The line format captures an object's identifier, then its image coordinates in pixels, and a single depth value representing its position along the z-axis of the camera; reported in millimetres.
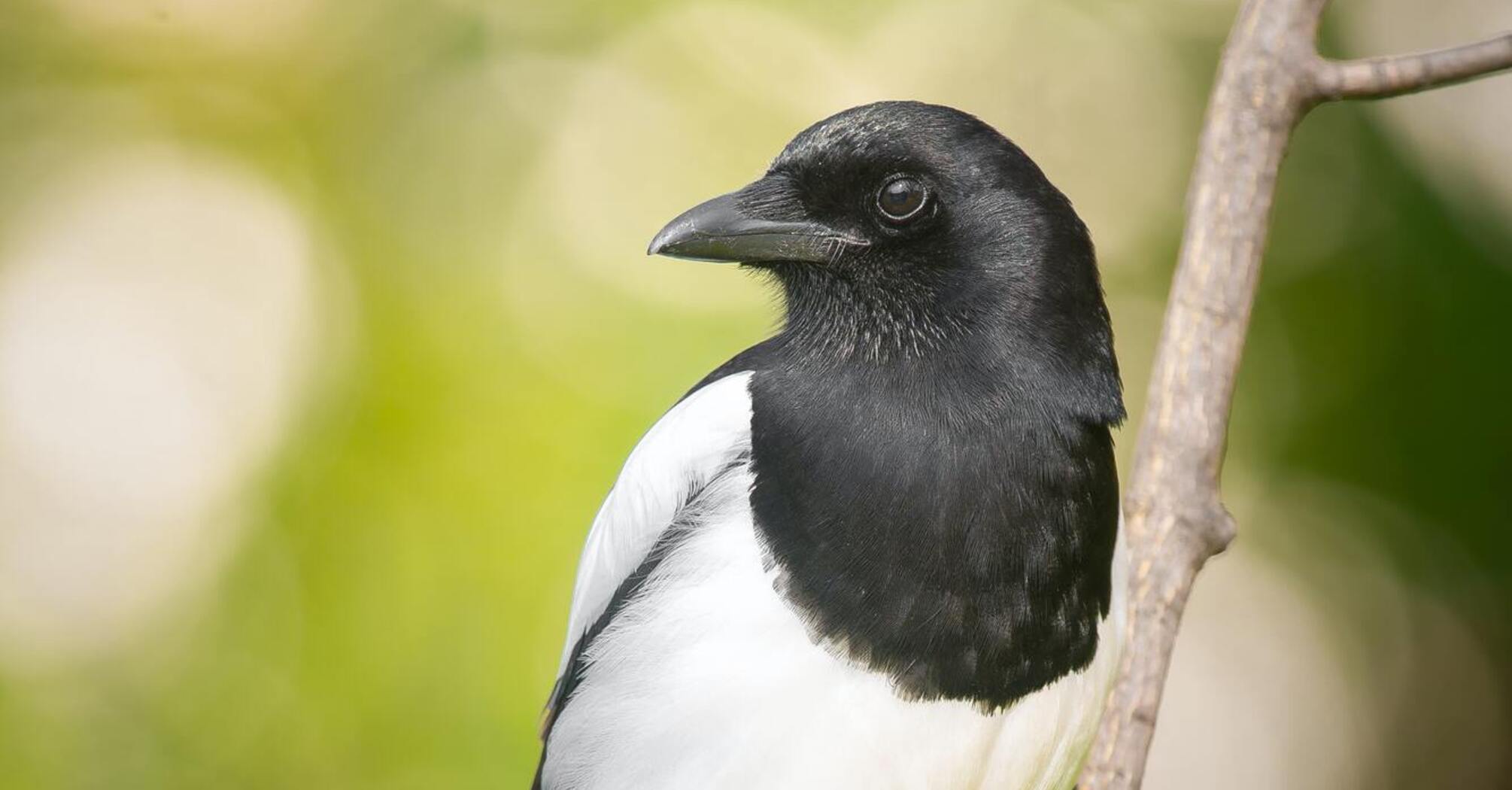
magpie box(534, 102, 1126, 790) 3227
